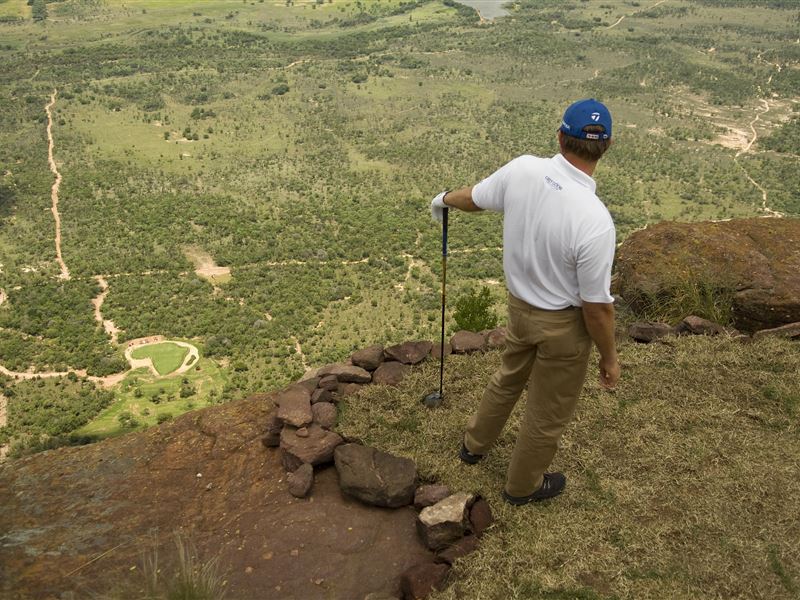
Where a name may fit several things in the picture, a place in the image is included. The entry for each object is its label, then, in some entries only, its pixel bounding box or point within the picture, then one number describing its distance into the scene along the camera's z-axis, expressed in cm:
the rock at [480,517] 441
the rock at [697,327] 689
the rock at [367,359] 636
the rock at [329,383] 592
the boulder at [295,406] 541
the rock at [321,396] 575
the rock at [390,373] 609
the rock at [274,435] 541
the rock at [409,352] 638
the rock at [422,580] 397
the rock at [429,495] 461
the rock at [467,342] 665
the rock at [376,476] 468
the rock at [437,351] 649
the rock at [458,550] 421
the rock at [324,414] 548
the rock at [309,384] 596
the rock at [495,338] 672
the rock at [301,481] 482
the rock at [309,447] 506
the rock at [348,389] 590
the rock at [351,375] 608
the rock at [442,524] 431
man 355
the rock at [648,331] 687
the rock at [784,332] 671
